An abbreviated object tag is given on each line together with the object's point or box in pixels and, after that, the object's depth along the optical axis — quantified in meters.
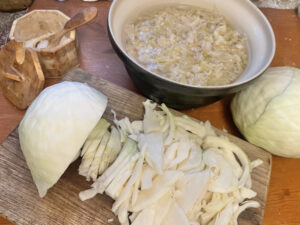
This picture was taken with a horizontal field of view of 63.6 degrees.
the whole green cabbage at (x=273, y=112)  0.41
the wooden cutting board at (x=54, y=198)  0.34
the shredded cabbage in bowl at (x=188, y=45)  0.42
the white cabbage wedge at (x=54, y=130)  0.35
